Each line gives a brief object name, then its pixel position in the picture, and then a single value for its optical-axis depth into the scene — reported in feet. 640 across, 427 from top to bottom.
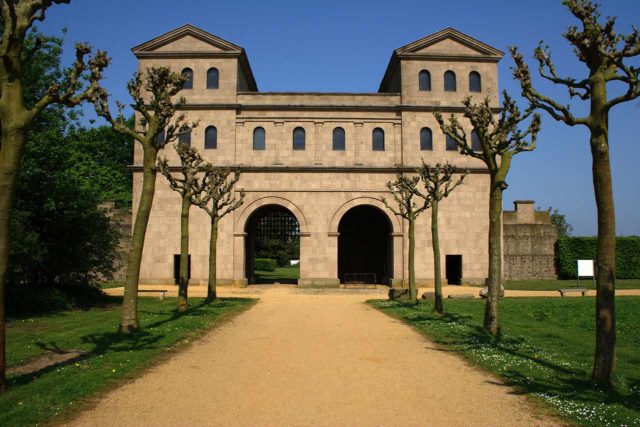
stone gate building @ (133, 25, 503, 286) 115.85
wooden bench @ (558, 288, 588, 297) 90.67
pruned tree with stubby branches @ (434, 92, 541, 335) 47.50
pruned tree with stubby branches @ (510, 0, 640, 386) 28.23
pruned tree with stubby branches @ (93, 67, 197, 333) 45.78
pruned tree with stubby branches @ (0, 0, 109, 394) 26.66
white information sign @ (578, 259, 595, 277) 103.76
